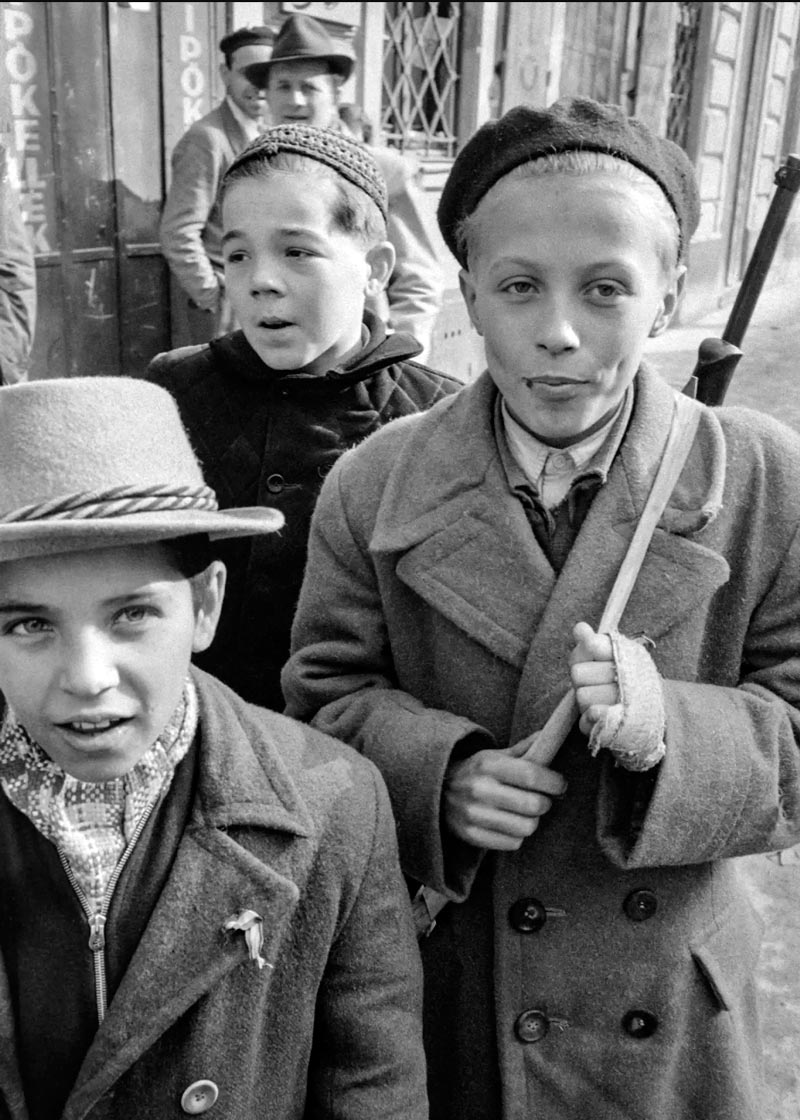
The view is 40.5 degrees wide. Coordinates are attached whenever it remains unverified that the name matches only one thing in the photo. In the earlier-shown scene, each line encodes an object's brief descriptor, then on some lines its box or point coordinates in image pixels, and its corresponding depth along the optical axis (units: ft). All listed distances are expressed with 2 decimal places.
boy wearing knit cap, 6.91
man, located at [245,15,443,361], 13.00
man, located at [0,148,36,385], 10.39
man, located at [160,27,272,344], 15.90
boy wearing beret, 4.64
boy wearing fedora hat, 4.12
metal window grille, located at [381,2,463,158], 23.50
